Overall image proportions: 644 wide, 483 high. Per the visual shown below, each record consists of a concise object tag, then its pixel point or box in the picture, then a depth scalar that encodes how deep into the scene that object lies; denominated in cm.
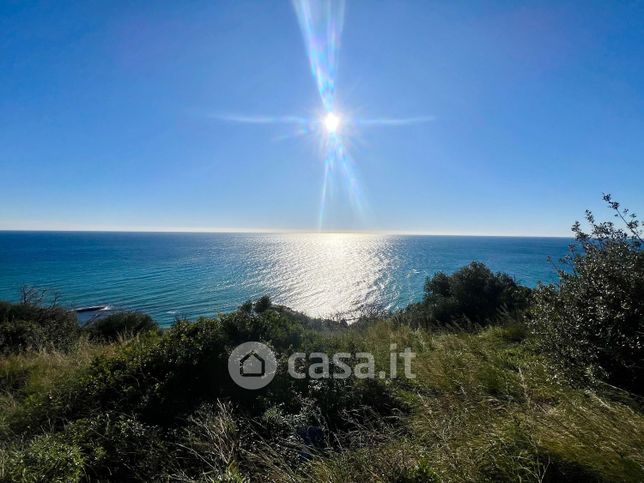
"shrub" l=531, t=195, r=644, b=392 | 357
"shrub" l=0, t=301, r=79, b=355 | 1185
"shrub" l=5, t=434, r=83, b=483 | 272
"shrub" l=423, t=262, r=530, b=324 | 1492
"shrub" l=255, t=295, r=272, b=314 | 2152
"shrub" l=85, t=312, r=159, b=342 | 1957
